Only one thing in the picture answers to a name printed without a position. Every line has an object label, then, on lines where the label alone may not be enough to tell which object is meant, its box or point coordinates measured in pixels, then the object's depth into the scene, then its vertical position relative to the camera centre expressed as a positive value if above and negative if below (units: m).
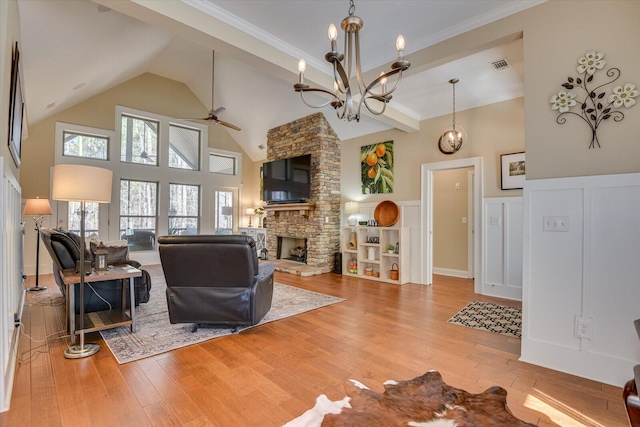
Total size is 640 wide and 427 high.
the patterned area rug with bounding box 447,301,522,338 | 3.19 -1.19
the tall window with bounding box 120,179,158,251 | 6.95 +0.06
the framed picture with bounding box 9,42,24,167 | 2.28 +0.89
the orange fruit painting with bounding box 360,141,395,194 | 5.77 +0.99
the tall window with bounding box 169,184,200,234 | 7.67 +0.20
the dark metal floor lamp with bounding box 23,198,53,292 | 4.68 +0.10
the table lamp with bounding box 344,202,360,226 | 6.15 +0.14
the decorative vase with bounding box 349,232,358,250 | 6.10 -0.52
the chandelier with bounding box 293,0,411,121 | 1.99 +1.06
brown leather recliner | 2.79 -0.62
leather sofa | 2.94 -0.79
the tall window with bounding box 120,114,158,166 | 6.93 +1.79
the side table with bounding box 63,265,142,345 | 2.68 -0.94
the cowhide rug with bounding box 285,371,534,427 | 1.70 -1.17
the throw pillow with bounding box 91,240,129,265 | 3.79 -0.51
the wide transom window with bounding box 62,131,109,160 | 6.17 +1.49
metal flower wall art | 2.17 +0.92
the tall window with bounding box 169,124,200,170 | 7.70 +1.81
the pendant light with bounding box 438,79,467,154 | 4.86 +1.31
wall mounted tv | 6.44 +0.83
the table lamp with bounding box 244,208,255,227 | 8.62 +0.15
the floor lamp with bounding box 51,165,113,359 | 2.38 +0.21
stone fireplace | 6.28 +0.58
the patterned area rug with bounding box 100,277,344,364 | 2.62 -1.18
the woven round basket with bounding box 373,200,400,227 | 5.58 +0.08
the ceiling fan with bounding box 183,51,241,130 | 5.52 +1.84
